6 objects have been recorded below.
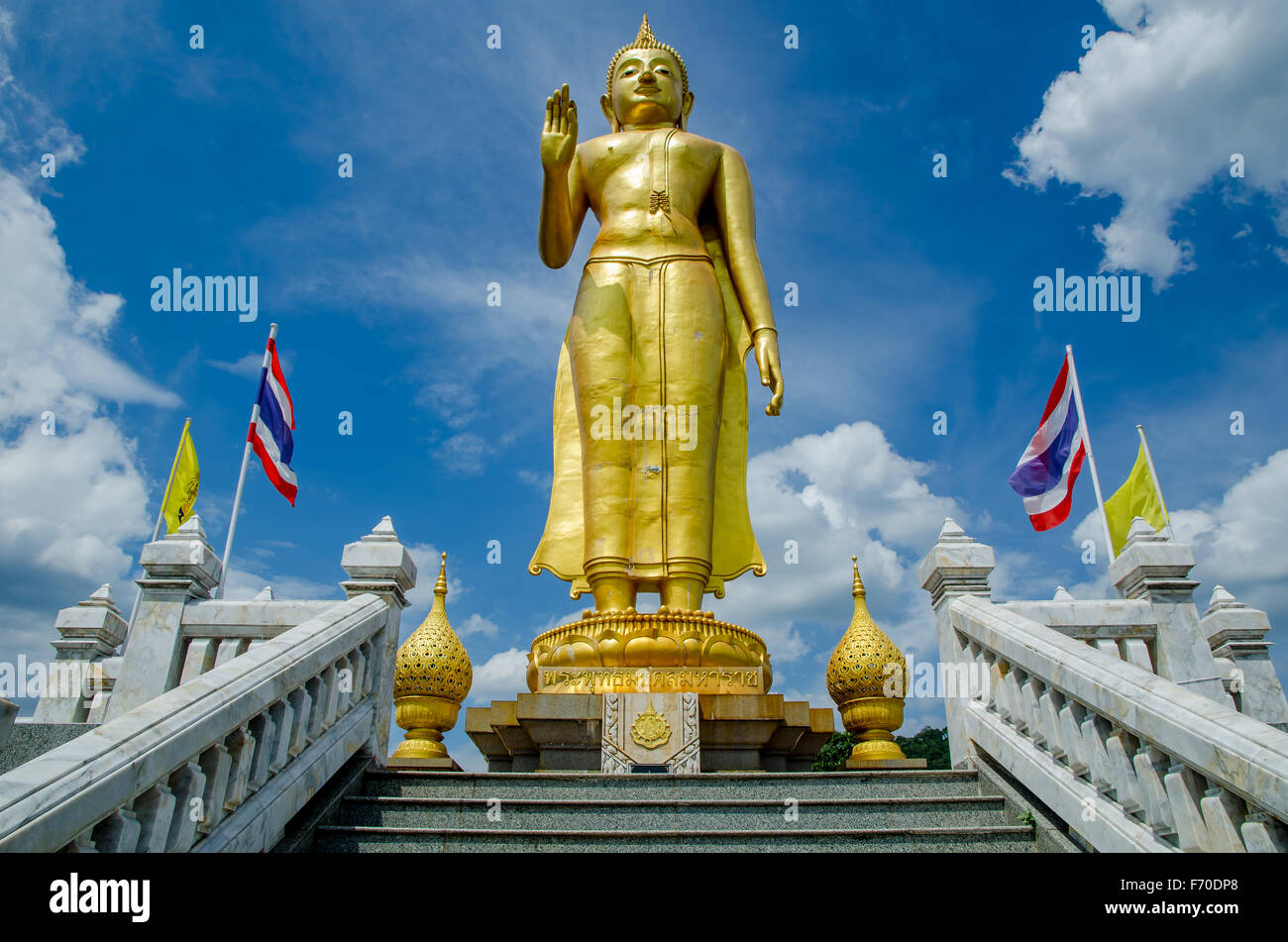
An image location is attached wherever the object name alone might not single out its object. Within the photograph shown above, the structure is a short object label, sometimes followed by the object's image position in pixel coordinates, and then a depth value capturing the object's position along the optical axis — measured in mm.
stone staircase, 4852
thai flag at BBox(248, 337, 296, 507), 10961
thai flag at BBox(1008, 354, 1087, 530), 10422
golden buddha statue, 8930
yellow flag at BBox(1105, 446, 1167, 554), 10523
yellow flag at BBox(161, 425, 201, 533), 11656
